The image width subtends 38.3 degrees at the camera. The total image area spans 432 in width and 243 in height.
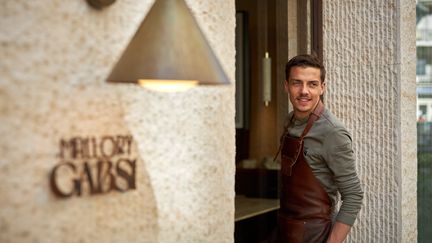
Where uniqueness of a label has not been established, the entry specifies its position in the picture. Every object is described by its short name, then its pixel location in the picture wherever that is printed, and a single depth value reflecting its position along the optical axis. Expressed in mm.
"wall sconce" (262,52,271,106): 4480
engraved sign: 2088
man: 2896
